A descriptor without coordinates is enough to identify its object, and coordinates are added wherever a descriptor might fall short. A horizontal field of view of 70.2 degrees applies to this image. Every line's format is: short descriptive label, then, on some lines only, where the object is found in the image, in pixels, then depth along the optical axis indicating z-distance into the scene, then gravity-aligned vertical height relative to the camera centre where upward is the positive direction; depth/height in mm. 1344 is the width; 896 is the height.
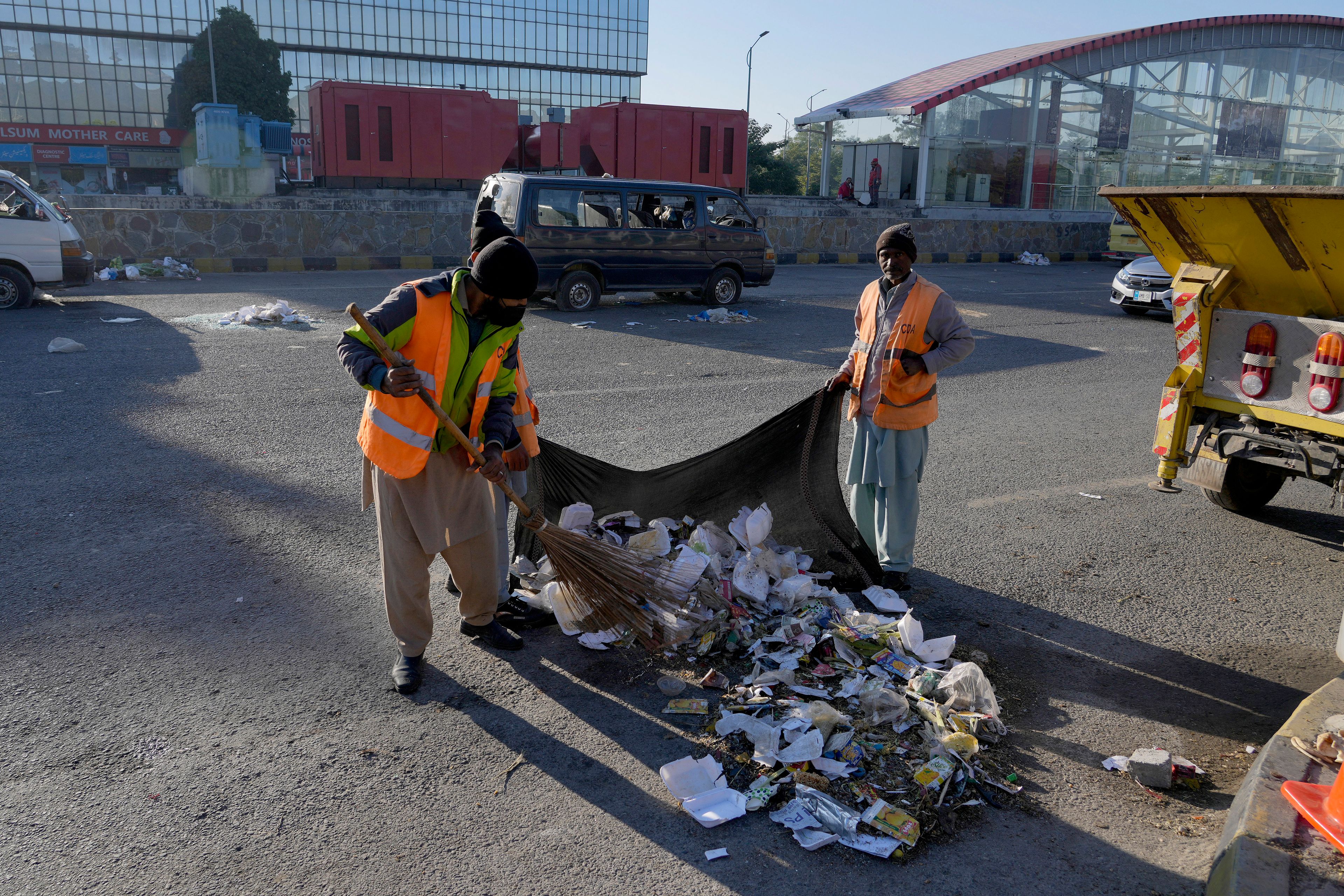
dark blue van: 12703 -97
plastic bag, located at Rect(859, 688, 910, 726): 3350 -1616
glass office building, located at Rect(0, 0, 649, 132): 57562 +11251
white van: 11703 -467
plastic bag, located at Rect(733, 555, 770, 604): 4109 -1484
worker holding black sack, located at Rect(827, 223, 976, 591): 4316 -649
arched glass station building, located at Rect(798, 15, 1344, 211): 31281 +4441
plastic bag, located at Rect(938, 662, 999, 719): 3432 -1591
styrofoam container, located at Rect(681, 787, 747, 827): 2861 -1710
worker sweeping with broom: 3217 -683
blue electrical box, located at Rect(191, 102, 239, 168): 24828 +2054
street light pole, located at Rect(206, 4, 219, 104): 45031 +7976
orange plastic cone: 2580 -1515
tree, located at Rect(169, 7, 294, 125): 51812 +7864
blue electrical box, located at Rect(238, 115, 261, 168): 25688 +2020
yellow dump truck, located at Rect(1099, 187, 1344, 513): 4531 -378
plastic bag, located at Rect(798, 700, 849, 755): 3260 -1613
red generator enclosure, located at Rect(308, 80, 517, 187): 23297 +2129
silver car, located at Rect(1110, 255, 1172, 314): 14117 -624
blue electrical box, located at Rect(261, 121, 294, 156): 26500 +2094
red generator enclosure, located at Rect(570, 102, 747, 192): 24891 +2269
